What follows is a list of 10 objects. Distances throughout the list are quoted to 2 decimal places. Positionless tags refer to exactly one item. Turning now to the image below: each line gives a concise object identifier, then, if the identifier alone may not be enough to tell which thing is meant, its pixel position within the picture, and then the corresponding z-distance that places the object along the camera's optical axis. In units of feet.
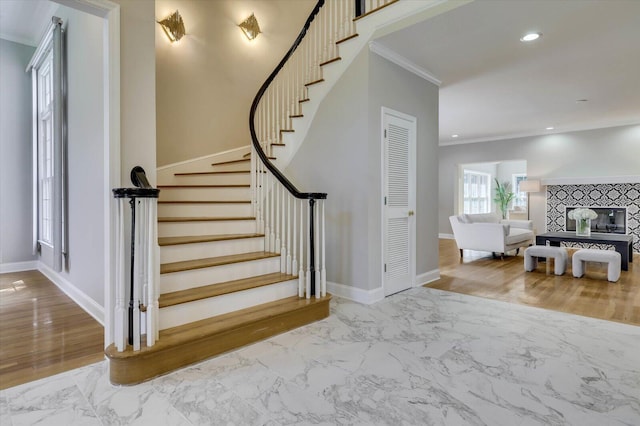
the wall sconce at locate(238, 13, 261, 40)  18.04
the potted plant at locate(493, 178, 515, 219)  35.55
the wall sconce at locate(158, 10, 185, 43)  15.60
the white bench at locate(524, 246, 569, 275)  16.44
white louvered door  12.75
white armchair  20.39
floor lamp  26.53
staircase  7.37
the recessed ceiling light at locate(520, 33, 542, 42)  11.12
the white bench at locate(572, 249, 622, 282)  14.99
